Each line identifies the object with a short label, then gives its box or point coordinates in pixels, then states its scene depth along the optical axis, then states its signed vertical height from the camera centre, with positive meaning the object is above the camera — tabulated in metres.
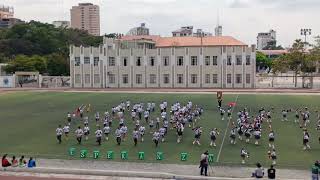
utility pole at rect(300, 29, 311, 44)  95.06 +9.51
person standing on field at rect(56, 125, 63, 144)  34.31 -4.01
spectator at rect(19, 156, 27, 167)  27.03 -4.87
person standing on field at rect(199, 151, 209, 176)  25.11 -4.56
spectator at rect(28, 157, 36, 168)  26.73 -4.84
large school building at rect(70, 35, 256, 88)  79.75 +2.12
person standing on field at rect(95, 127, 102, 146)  33.44 -4.10
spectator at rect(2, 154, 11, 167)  26.94 -4.83
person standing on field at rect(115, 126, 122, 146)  33.42 -4.12
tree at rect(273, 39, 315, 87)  77.94 +2.89
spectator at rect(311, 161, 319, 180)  23.02 -4.58
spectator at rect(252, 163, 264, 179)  23.83 -4.74
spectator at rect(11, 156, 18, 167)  27.07 -4.86
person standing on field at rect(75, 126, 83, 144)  33.84 -4.07
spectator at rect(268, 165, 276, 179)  23.81 -4.77
